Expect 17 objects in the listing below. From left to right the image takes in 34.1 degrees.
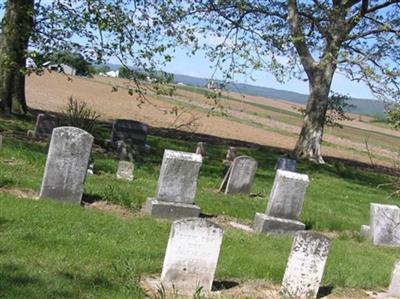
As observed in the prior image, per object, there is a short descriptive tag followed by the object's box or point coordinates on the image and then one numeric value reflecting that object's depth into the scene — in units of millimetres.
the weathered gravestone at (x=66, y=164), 9742
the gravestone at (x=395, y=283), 7914
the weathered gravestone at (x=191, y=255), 6805
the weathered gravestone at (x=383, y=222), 11617
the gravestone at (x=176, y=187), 10375
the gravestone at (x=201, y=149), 18734
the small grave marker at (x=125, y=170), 12825
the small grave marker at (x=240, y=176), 13266
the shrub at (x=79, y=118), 16672
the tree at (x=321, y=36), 22859
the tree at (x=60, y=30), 15766
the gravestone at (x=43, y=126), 16281
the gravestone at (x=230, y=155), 19367
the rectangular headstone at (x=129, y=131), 17328
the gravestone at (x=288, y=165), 17188
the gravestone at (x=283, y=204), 10789
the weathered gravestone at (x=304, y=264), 7188
